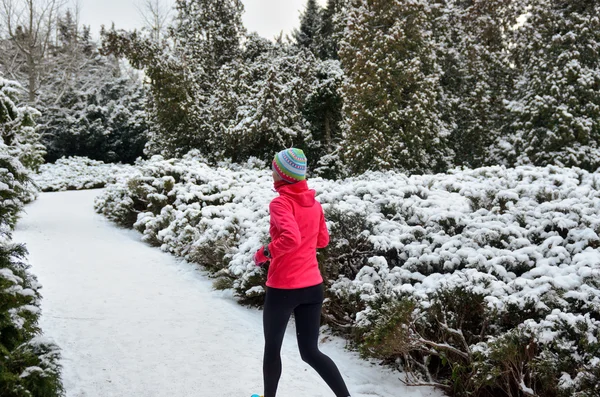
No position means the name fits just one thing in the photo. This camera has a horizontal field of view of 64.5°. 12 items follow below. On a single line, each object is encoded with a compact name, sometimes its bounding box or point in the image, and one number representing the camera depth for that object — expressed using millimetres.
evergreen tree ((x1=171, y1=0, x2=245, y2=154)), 24250
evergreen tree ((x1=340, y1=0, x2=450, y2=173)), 15031
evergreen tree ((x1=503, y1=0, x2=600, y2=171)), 14828
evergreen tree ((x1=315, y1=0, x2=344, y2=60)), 25547
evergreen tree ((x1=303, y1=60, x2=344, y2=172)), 18328
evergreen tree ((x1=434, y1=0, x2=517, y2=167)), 18609
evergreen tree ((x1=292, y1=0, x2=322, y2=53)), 28578
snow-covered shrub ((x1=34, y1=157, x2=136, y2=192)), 21188
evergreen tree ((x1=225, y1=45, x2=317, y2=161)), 17109
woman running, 2795
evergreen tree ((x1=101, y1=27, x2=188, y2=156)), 18281
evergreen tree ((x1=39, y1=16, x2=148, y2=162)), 28391
